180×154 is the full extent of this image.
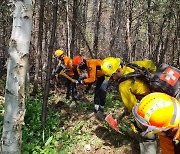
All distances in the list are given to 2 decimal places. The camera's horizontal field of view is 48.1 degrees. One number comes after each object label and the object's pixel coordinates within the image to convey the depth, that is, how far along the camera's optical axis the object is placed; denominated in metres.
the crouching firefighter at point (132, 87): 3.22
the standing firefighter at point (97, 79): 5.12
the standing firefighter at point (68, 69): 6.46
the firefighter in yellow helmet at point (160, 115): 1.92
